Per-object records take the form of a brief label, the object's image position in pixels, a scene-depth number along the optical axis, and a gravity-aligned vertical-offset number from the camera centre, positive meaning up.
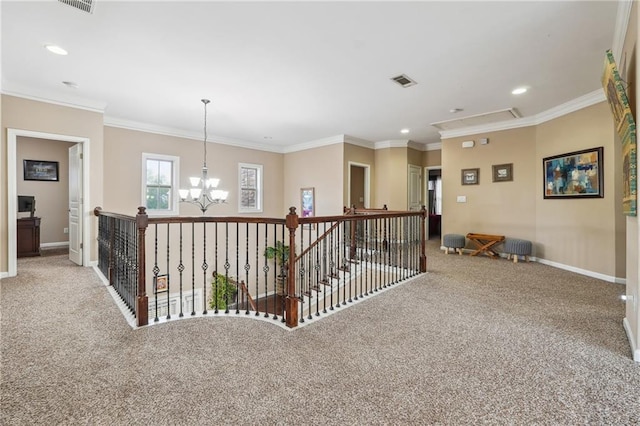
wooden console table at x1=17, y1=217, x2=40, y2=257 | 5.22 -0.43
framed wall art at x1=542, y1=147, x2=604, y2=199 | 4.30 +0.61
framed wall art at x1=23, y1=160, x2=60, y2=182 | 6.05 +0.94
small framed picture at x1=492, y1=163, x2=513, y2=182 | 5.71 +0.81
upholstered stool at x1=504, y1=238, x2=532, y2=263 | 5.23 -0.66
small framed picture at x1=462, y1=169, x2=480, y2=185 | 6.16 +0.79
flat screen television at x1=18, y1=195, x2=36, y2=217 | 5.43 +0.18
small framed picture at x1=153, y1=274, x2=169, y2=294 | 6.52 -1.65
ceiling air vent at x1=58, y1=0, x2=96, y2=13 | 2.41 +1.79
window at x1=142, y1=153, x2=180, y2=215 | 6.21 +0.67
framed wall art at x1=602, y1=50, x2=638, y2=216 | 2.02 +0.63
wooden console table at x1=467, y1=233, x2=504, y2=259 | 5.66 -0.60
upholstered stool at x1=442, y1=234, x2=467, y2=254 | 6.05 -0.63
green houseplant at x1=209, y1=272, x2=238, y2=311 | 6.84 -1.97
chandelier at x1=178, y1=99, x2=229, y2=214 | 4.52 +0.35
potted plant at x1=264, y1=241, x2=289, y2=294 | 7.78 -1.13
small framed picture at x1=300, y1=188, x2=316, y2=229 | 7.85 +0.31
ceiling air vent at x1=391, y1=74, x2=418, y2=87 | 3.77 +1.80
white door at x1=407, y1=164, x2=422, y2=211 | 7.78 +0.68
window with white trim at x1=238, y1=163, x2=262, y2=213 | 7.74 +0.70
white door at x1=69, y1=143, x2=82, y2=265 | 4.69 +0.17
